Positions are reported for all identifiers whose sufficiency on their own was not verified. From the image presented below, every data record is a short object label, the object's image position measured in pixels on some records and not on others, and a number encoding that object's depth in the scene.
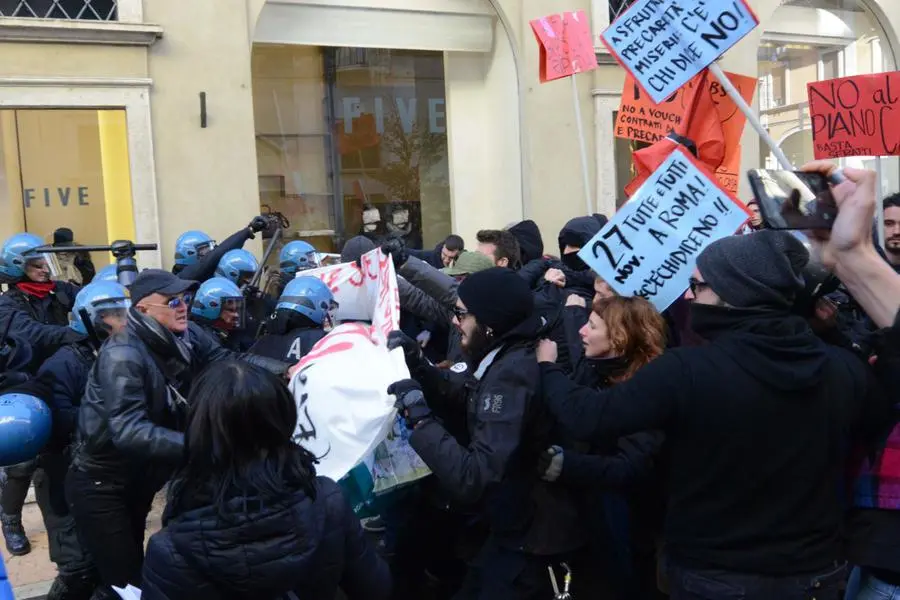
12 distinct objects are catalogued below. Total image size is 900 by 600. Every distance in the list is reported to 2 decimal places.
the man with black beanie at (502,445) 2.92
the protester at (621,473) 3.18
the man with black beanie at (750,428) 2.43
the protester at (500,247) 6.01
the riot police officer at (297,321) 4.45
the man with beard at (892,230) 4.79
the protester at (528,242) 6.81
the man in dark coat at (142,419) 3.59
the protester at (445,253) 7.27
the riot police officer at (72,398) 4.33
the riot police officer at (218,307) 5.53
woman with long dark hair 2.29
